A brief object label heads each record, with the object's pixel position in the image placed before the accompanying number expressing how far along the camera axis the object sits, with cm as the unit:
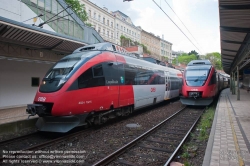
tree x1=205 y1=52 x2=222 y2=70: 7193
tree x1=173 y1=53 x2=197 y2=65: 9231
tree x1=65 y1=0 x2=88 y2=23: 2658
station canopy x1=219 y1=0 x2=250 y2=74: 715
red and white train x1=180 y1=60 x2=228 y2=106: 1277
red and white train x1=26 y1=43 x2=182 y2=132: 635
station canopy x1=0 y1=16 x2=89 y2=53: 808
